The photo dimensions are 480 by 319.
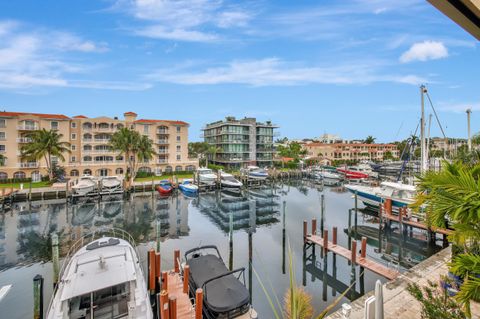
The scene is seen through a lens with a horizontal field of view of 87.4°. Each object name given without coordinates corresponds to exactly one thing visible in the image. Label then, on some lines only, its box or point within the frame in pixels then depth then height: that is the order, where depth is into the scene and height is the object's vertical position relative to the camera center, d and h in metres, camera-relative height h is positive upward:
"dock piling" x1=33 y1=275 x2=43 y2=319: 9.78 -5.66
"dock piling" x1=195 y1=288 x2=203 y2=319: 8.83 -5.20
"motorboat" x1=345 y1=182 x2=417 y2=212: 24.47 -4.36
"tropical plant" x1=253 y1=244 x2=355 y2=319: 3.03 -2.22
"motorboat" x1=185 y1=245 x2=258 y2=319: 9.16 -5.36
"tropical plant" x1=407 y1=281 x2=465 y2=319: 4.88 -3.25
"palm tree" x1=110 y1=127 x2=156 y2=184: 46.06 +2.11
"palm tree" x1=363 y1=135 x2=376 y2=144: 114.22 +5.93
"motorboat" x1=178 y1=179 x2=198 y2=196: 39.66 -5.34
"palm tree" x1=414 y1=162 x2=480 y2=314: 3.07 -0.75
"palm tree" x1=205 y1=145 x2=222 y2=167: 67.35 +1.24
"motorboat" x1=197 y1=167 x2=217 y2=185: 43.22 -4.05
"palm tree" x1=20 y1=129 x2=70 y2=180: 41.12 +1.53
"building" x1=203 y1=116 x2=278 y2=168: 66.06 +3.28
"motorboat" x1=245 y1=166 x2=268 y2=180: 50.00 -3.97
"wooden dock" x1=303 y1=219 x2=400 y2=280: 12.39 -5.86
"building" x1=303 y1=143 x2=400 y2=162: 93.06 +0.82
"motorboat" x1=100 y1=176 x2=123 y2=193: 37.56 -4.27
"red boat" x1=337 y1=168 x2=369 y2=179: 56.60 -4.94
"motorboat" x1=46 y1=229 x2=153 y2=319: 8.55 -4.97
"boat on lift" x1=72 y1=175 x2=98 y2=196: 34.97 -4.26
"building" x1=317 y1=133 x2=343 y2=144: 142.02 +9.59
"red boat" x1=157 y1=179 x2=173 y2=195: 39.28 -5.30
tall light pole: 33.79 +4.61
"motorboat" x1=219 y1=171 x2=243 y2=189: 42.53 -4.71
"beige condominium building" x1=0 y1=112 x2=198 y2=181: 44.12 +2.72
